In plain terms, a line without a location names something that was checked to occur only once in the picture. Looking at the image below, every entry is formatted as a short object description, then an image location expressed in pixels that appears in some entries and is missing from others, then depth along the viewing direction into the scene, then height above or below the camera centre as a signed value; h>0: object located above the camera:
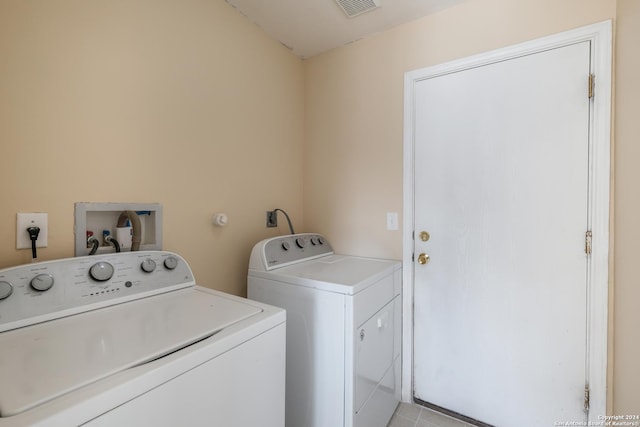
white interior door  1.36 -0.14
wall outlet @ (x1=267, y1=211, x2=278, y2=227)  1.89 -0.05
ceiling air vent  1.60 +1.22
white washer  0.53 -0.34
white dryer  1.23 -0.59
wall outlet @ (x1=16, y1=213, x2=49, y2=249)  0.95 -0.06
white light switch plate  1.82 -0.06
